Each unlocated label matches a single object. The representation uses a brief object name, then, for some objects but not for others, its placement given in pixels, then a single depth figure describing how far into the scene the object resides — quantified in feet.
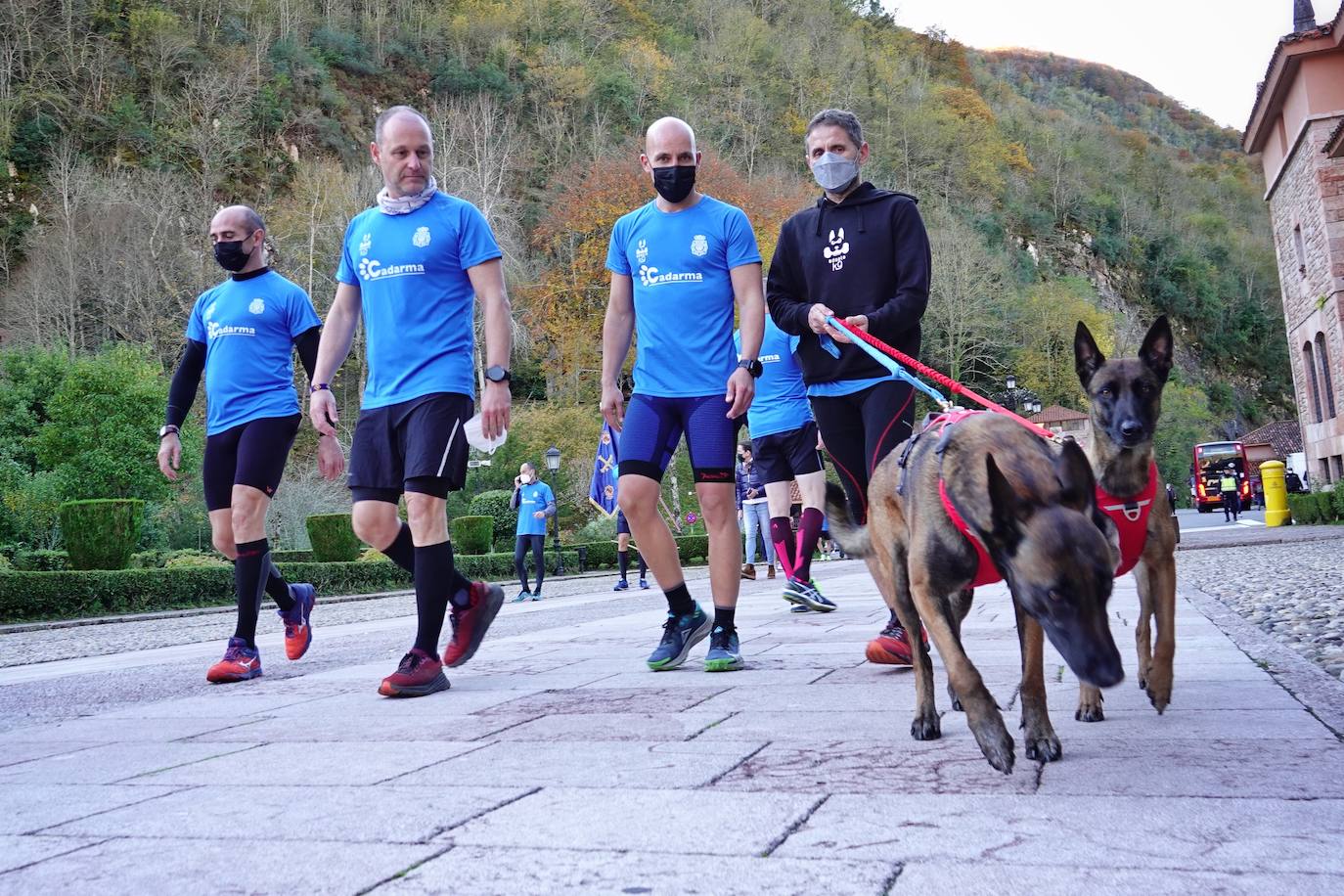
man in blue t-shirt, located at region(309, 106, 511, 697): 16.34
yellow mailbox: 89.10
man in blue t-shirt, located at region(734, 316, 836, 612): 29.43
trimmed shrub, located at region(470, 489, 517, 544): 108.88
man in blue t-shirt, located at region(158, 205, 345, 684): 19.84
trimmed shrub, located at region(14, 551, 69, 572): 66.54
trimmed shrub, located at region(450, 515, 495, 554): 95.45
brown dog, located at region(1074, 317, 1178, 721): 11.82
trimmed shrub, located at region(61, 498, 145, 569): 62.90
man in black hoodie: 16.28
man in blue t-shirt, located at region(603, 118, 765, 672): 17.17
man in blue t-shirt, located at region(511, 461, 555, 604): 54.70
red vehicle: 171.12
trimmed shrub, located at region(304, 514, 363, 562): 79.46
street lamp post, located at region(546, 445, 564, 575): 83.04
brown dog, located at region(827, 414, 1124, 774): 8.48
